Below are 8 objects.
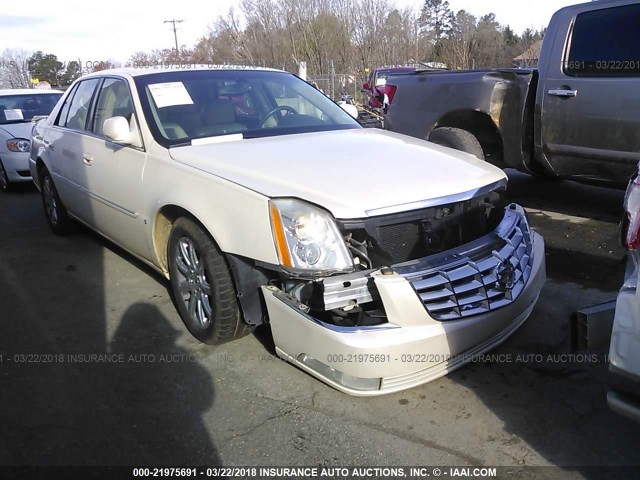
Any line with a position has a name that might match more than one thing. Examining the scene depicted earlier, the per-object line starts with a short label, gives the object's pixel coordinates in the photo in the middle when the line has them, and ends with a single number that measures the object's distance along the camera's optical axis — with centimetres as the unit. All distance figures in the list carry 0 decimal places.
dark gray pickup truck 480
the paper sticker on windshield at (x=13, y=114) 908
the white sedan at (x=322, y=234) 265
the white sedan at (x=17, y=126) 835
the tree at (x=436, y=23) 3136
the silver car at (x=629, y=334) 193
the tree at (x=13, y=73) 3162
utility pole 5222
